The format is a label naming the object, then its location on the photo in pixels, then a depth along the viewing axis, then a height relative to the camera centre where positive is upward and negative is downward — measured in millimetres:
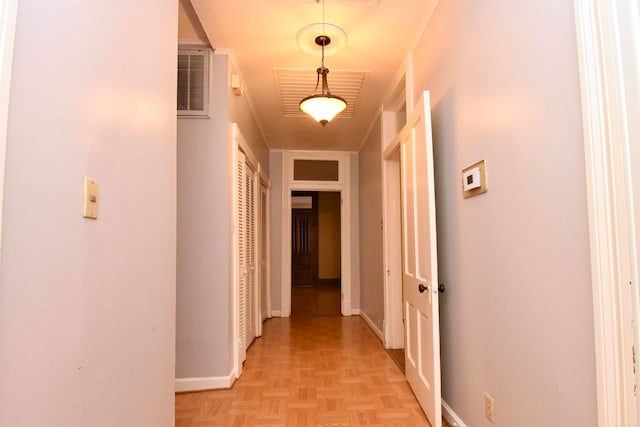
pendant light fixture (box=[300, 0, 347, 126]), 2479 +954
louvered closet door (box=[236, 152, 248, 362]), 3156 -126
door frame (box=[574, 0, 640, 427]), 822 +112
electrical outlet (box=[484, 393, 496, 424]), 1612 -816
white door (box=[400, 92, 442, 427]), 2002 -185
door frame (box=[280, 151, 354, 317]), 5543 +476
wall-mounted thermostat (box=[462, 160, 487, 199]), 1688 +271
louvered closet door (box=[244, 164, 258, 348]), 3637 -163
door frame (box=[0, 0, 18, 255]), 702 +357
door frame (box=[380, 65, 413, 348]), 3641 -7
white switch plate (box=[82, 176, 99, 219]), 1006 +123
